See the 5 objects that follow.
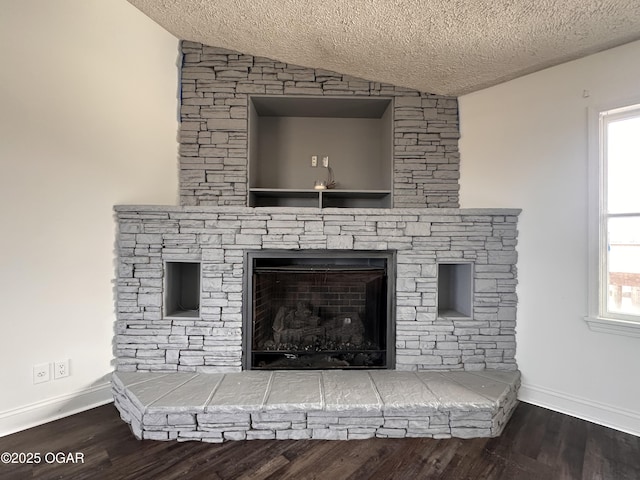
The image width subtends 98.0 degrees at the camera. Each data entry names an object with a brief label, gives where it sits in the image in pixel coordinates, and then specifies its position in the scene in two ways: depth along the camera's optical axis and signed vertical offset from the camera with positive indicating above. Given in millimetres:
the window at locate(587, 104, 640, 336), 1781 +148
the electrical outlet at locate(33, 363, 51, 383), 1727 -853
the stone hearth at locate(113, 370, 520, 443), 1624 -1018
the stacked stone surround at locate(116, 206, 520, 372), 2045 -225
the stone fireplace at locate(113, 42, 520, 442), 1813 -325
